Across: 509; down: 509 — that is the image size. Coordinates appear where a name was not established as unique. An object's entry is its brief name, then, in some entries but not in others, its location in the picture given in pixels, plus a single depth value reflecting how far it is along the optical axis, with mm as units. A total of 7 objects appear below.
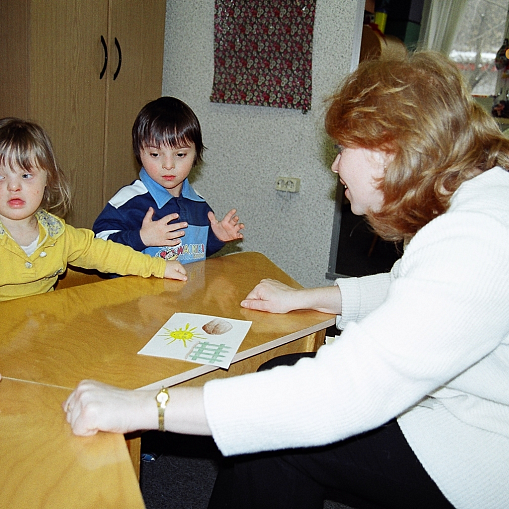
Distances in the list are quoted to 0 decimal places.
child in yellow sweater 1527
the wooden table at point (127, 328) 1068
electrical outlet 3273
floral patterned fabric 3080
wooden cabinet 2588
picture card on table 1154
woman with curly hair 810
